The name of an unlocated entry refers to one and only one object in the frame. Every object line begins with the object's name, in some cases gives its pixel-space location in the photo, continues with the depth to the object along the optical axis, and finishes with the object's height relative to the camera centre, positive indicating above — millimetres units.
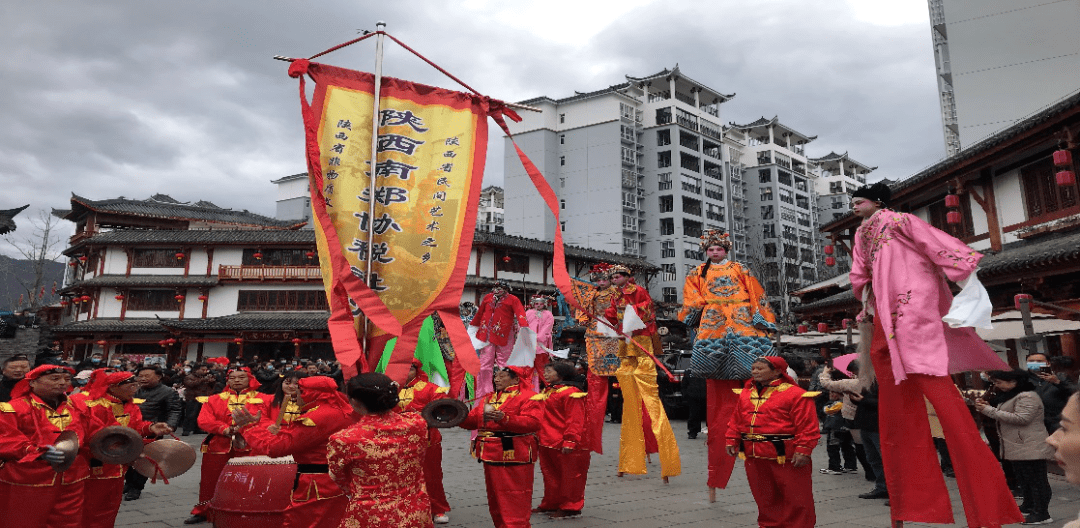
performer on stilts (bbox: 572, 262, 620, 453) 7840 +309
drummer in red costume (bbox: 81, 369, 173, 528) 5375 -371
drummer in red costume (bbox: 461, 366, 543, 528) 5238 -603
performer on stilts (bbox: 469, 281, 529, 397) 9384 +857
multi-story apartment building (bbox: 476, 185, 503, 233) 72188 +19676
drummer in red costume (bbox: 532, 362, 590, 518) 6129 -584
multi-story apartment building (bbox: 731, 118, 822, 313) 58997 +16930
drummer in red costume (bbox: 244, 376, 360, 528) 4211 -430
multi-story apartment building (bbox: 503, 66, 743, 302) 49531 +15908
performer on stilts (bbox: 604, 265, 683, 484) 7551 -40
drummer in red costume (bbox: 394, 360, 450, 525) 6094 -728
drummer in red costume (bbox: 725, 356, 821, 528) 4863 -449
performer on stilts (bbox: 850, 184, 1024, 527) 3852 +127
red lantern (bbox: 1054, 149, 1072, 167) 12031 +4097
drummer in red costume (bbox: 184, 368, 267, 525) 6285 -509
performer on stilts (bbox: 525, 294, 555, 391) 10922 +1053
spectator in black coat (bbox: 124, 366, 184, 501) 8688 -236
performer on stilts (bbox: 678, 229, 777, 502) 6371 +531
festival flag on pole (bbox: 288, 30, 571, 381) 4867 +1389
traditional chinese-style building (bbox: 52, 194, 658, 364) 31578 +4530
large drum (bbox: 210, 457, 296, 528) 4621 -783
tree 35669 +6270
